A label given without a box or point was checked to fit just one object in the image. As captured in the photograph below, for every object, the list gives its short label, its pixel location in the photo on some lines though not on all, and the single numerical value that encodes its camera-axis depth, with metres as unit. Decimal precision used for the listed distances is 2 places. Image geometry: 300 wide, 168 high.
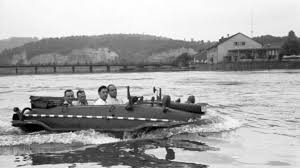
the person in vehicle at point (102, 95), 12.71
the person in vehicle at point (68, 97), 13.08
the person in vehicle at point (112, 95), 12.90
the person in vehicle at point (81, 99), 12.88
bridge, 121.00
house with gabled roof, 103.25
